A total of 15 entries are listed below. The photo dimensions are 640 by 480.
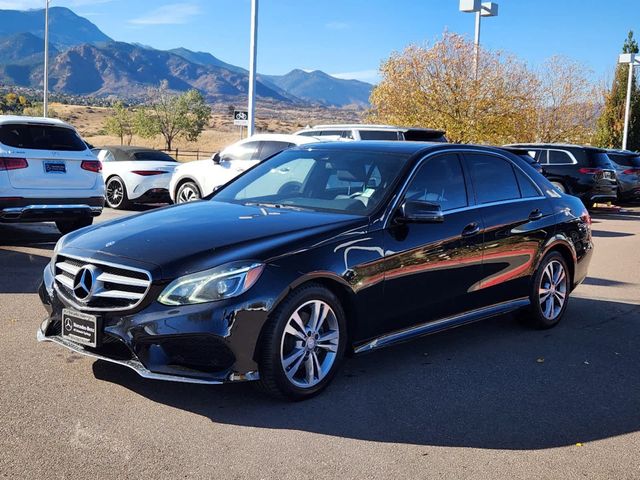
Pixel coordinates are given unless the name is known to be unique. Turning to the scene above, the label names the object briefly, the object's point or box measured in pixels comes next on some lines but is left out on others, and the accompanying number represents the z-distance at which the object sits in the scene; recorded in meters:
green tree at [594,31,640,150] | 47.22
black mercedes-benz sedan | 4.23
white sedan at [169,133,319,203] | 14.04
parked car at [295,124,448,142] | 15.44
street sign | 20.80
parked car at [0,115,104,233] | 9.93
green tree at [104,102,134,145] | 84.75
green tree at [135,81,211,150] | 81.50
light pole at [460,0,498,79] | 28.53
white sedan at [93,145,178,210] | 16.22
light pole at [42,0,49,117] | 39.09
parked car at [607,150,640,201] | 23.69
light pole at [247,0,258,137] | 22.03
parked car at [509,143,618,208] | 19.98
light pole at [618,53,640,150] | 39.91
